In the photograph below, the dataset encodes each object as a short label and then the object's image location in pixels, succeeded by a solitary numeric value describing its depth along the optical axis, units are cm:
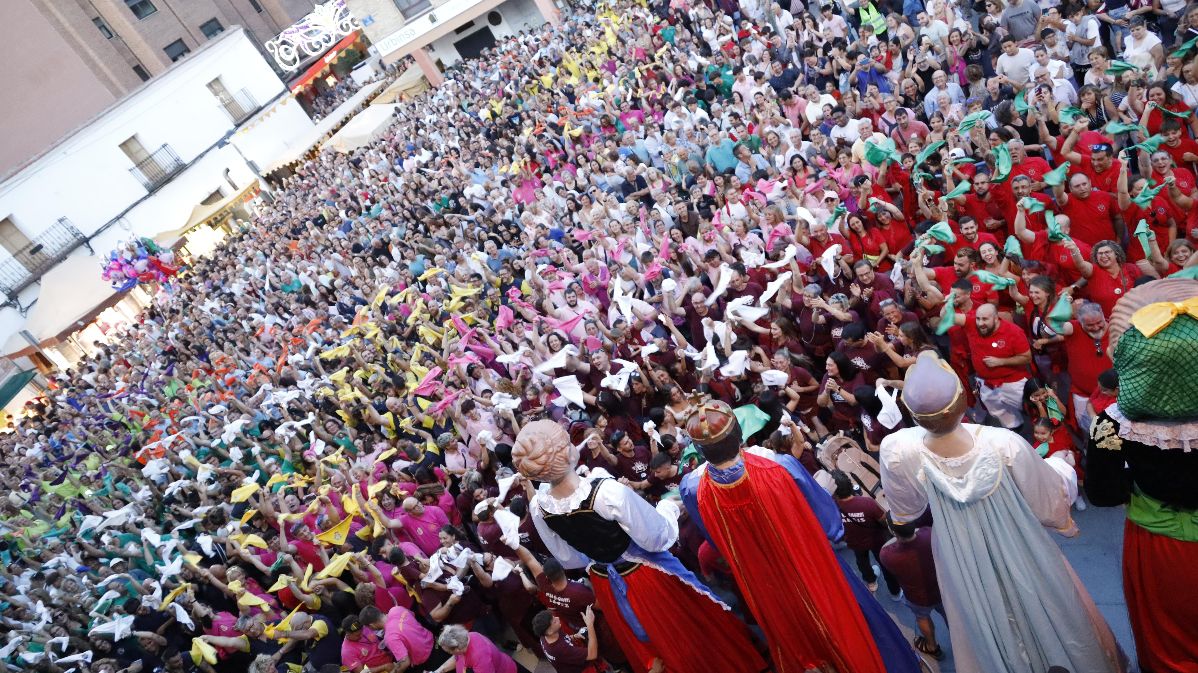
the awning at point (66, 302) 2041
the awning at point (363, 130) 2484
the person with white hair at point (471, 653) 411
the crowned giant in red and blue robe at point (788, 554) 317
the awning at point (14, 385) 1977
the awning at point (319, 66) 3472
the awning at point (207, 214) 2467
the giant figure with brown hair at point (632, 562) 349
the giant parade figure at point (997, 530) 271
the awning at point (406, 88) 2991
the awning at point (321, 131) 2875
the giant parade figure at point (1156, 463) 231
